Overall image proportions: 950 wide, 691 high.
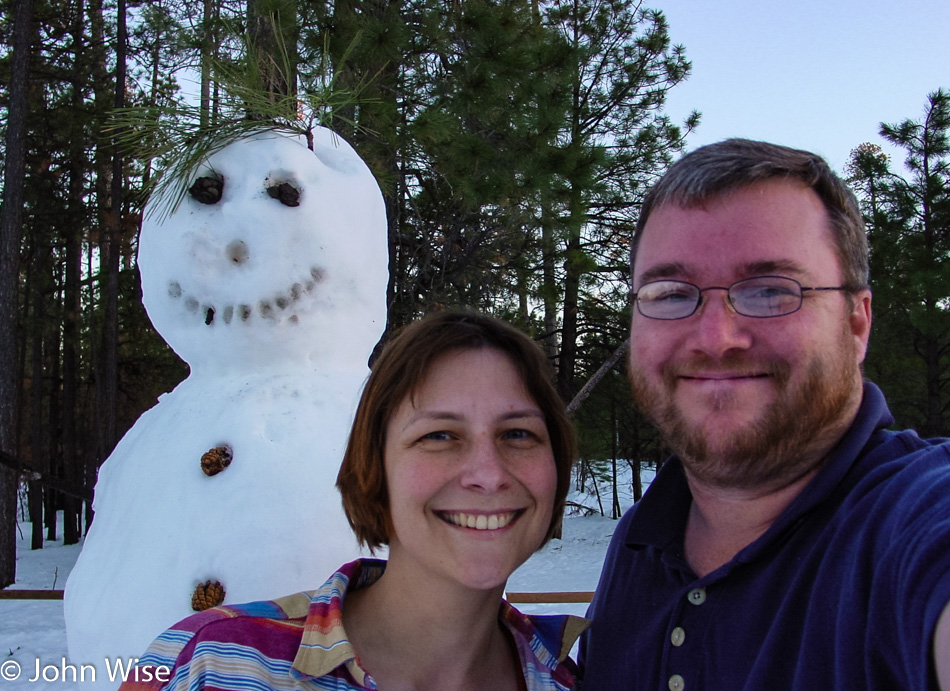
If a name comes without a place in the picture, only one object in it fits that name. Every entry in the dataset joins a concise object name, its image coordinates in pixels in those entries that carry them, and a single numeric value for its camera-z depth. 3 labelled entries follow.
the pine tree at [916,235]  8.30
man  1.09
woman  1.35
